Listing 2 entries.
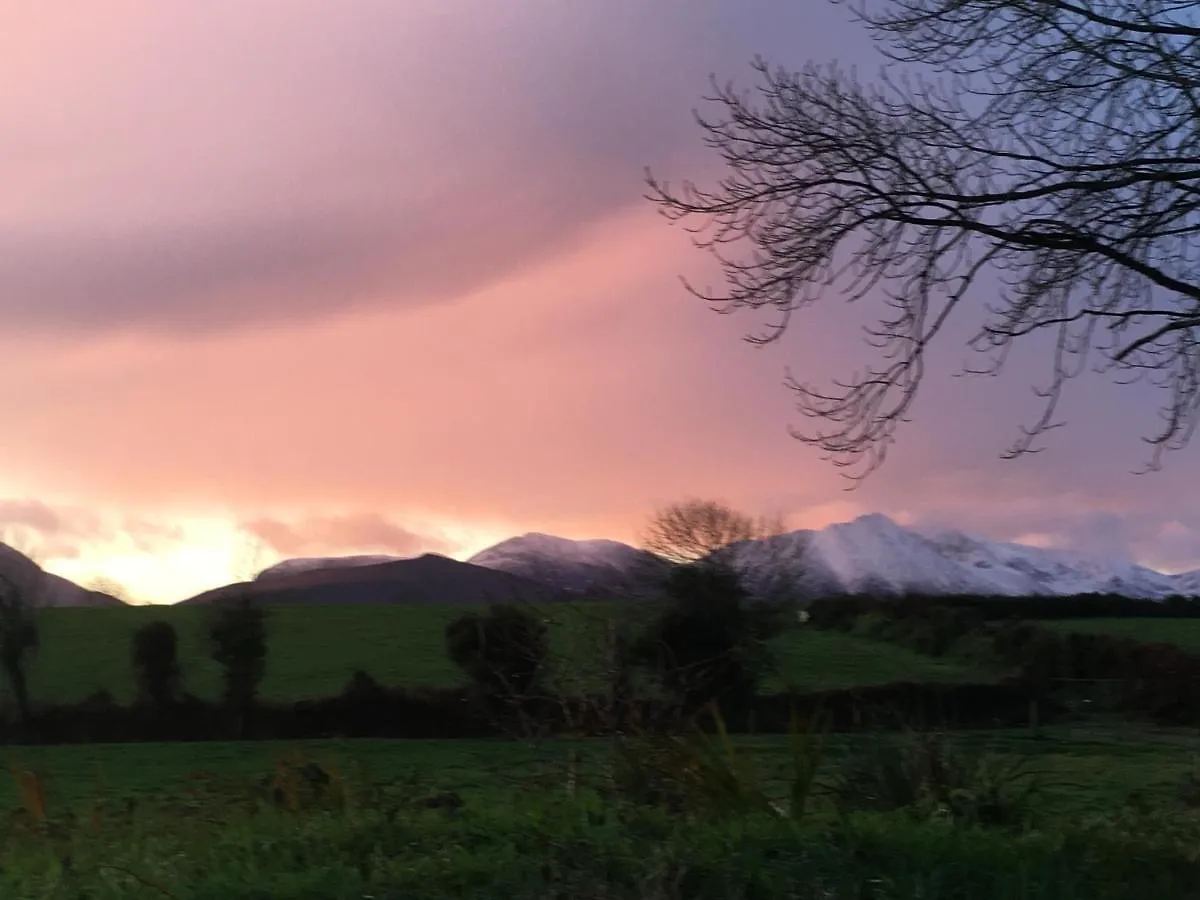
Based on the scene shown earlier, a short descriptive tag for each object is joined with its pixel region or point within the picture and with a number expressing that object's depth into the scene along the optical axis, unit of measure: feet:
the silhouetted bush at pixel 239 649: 141.49
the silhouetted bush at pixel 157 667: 141.90
